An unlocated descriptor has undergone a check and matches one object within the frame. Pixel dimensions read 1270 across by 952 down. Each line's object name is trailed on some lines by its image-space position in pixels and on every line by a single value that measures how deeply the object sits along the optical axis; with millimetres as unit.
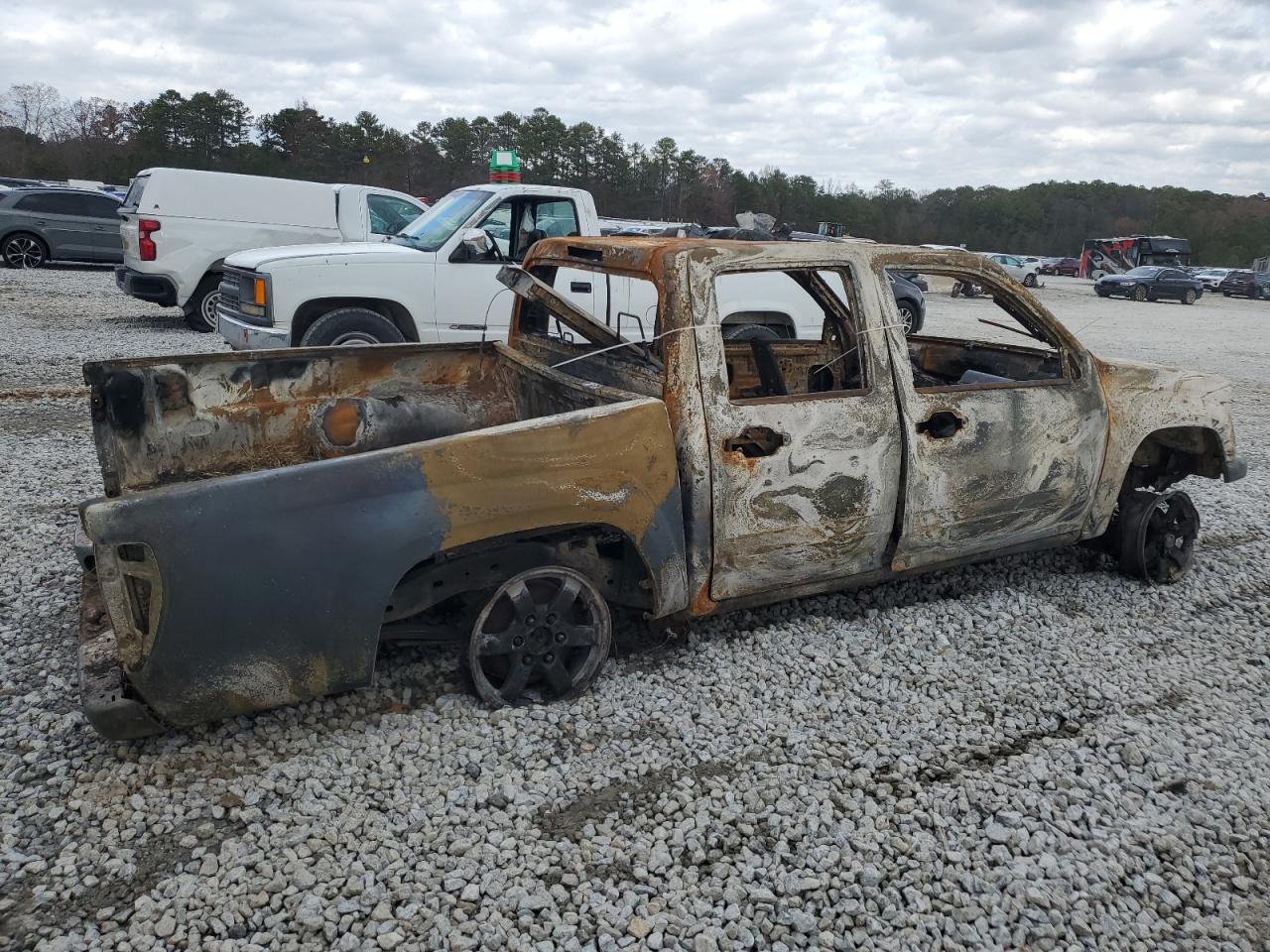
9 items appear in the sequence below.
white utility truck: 7707
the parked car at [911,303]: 13438
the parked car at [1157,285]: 29875
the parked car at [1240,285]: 34375
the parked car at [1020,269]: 33553
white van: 11641
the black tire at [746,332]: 5238
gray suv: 17906
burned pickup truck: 2824
